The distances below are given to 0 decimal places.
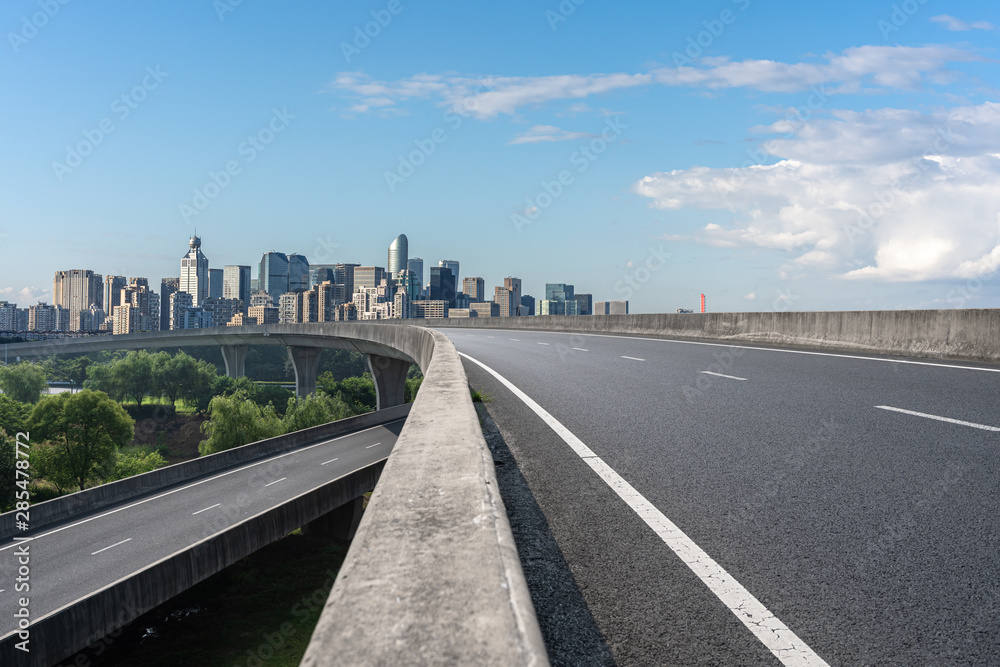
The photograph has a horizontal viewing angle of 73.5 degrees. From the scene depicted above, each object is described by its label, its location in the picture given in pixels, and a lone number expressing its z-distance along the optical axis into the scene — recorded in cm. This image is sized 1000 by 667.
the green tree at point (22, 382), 9981
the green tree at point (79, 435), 5394
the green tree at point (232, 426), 6194
